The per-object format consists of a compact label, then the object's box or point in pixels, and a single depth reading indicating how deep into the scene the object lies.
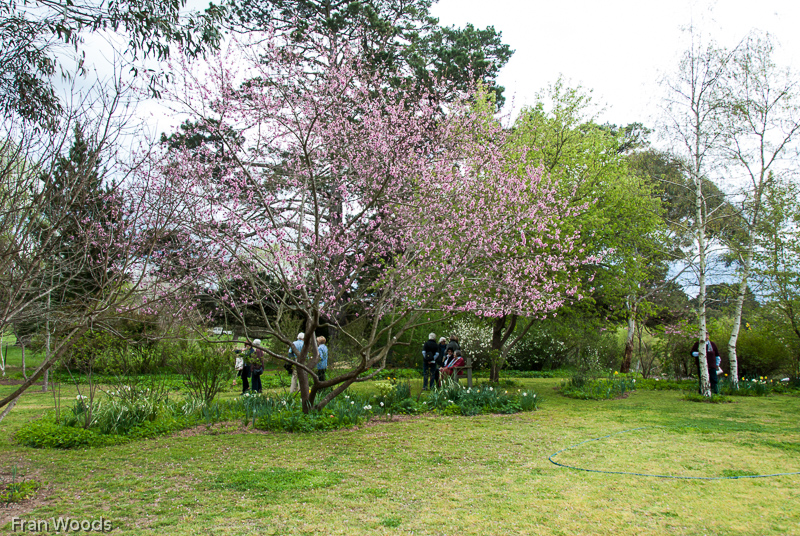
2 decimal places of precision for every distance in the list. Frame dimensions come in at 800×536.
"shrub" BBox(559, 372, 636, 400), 11.10
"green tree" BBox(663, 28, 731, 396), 11.09
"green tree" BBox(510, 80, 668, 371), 11.77
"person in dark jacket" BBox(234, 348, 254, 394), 10.68
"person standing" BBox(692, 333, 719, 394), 11.21
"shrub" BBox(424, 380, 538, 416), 8.60
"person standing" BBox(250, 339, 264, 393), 9.81
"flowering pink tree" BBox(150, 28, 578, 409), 6.72
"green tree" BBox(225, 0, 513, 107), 15.23
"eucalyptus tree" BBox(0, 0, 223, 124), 5.01
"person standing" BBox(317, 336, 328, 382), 10.09
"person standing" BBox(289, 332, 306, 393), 10.22
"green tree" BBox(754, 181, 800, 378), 12.25
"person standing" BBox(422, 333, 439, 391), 11.51
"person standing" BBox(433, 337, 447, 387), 11.61
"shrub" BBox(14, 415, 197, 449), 5.90
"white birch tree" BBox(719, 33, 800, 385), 11.93
